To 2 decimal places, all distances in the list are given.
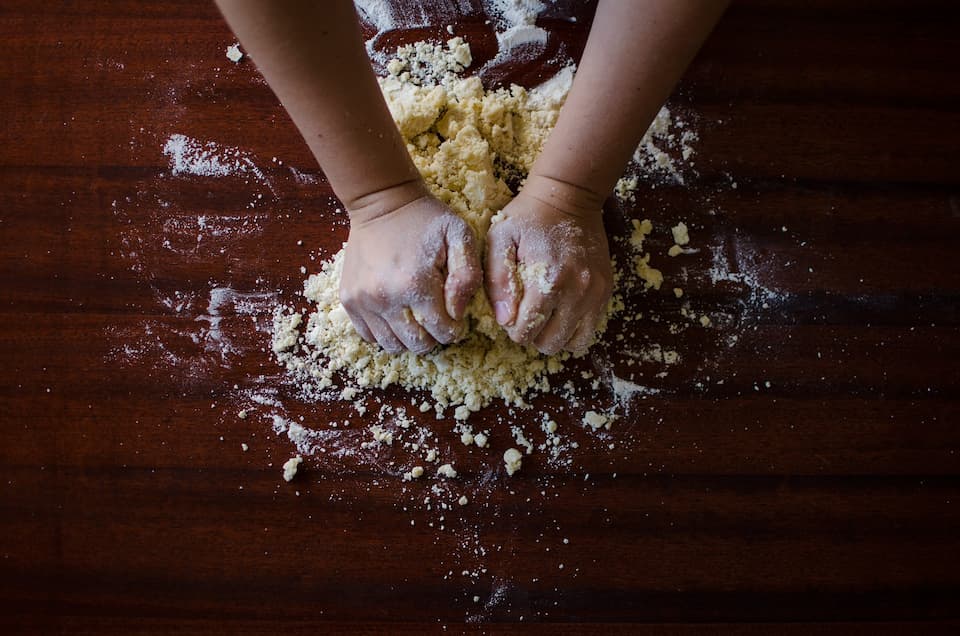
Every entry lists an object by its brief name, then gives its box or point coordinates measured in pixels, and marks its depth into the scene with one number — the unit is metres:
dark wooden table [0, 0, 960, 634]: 0.67
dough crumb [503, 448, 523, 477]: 0.67
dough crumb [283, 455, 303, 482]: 0.67
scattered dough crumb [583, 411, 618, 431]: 0.68
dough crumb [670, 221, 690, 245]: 0.71
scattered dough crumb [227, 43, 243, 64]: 0.73
